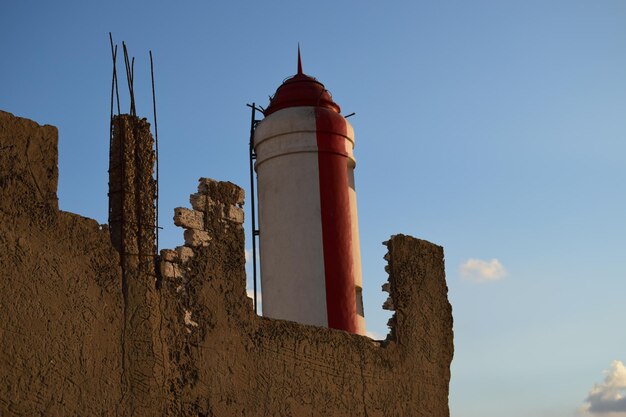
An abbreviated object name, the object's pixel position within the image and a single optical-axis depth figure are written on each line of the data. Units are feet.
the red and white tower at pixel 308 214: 40.55
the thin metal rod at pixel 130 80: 23.62
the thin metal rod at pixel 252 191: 42.29
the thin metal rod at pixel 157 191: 22.39
